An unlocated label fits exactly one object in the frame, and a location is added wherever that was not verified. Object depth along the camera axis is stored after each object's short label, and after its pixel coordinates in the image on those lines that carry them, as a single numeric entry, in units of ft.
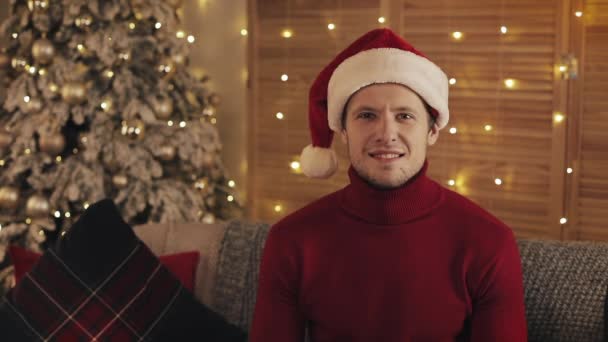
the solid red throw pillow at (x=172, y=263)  6.82
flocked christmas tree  11.24
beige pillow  7.07
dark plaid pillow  6.26
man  5.30
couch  5.80
